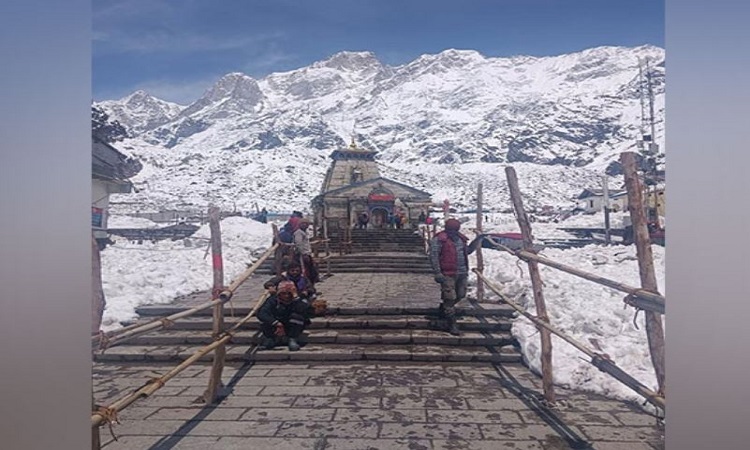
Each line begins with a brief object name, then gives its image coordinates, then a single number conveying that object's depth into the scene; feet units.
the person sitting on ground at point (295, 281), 18.82
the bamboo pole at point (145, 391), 7.32
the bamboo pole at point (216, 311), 12.72
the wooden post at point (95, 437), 7.43
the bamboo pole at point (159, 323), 7.91
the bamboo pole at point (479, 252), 23.12
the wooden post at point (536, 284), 12.46
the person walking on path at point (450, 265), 19.22
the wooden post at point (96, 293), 7.35
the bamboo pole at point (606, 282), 8.33
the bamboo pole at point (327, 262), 39.44
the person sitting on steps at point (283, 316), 17.74
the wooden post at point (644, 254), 9.25
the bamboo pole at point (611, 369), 8.55
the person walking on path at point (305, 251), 22.04
